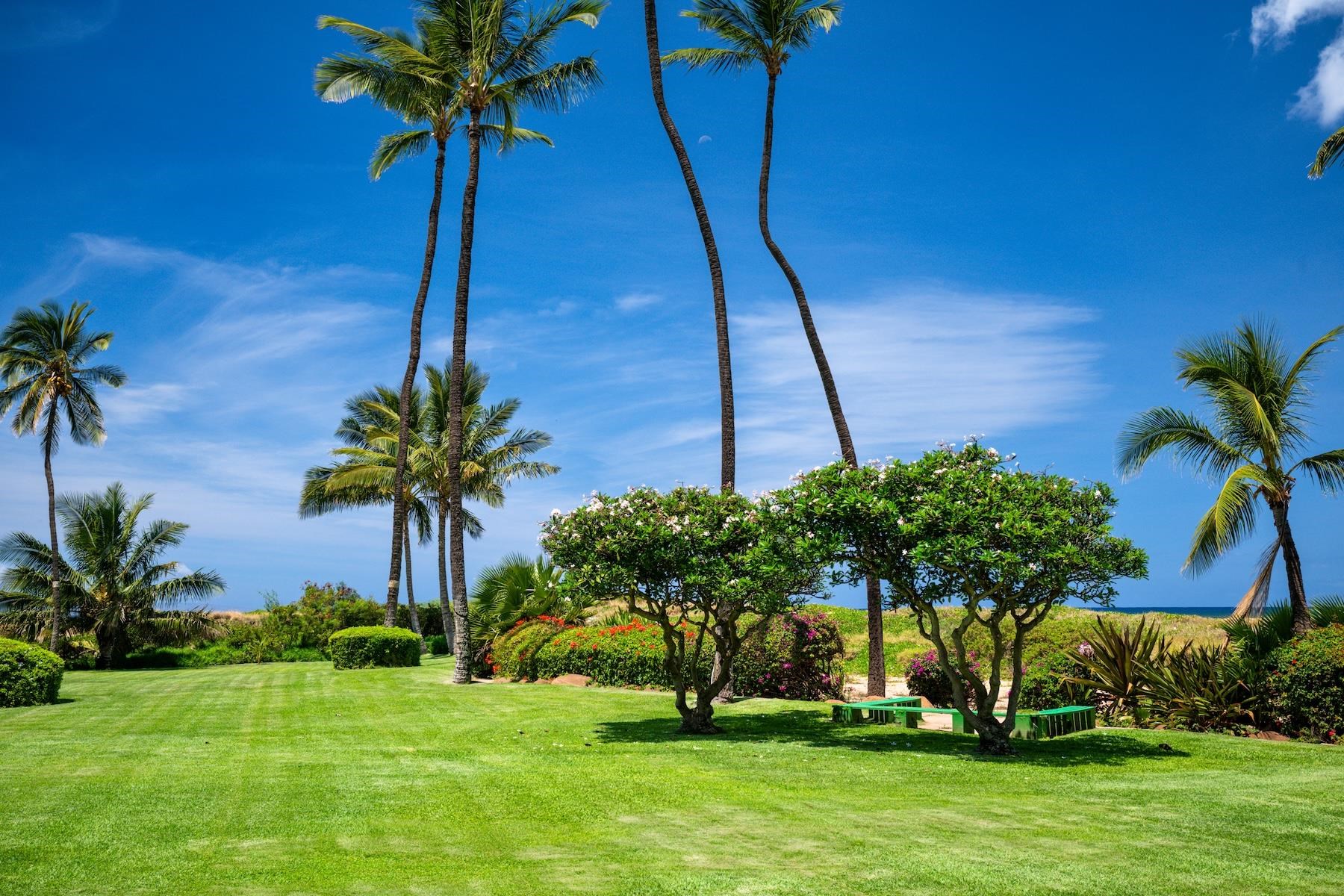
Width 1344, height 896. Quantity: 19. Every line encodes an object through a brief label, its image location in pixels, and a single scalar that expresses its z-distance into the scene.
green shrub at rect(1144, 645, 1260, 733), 13.69
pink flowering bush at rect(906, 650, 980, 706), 18.14
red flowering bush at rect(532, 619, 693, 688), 20.67
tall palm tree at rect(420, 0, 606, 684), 24.20
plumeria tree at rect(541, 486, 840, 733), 12.89
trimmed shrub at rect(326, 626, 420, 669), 27.94
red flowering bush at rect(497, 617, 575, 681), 23.80
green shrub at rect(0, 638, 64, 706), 18.75
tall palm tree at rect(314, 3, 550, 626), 24.83
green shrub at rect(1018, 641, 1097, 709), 15.90
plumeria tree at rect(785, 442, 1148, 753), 11.02
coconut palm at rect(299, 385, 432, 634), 37.94
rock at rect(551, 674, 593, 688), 21.94
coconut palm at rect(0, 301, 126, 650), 37.16
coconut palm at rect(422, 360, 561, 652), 40.69
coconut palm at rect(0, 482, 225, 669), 37.41
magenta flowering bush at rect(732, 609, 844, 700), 19.16
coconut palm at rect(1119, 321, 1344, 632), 15.14
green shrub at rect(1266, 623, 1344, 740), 12.59
